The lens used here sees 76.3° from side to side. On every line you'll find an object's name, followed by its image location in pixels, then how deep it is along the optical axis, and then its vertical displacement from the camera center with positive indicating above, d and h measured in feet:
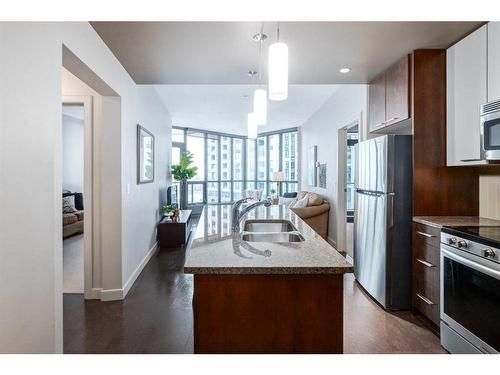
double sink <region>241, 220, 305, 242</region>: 6.88 -1.16
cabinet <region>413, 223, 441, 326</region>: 7.93 -2.30
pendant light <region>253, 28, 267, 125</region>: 8.05 +2.20
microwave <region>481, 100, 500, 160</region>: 6.79 +1.17
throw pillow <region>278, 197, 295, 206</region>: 24.01 -1.36
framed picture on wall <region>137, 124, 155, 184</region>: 12.55 +1.16
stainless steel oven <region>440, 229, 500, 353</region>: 5.79 -2.27
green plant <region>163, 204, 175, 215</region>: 17.97 -1.51
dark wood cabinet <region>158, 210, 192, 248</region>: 17.29 -2.77
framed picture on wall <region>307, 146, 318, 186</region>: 21.49 +1.28
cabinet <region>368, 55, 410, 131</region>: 9.27 +2.80
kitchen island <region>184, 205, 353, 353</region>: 4.33 -1.76
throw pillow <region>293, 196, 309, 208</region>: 18.51 -1.20
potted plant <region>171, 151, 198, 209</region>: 23.29 +0.92
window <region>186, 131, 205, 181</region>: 29.63 +3.17
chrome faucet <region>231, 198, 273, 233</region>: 6.47 -0.64
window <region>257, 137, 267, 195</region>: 31.89 +2.03
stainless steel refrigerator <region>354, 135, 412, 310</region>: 9.24 -1.09
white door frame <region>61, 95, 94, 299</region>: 10.12 -0.13
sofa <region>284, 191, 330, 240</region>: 17.52 -1.66
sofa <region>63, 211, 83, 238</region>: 19.90 -2.71
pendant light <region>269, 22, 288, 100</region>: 5.22 +1.91
